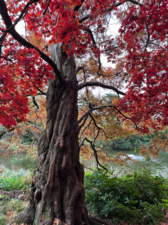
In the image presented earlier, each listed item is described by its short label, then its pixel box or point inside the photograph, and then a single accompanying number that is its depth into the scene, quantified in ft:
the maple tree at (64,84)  6.57
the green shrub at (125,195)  8.74
